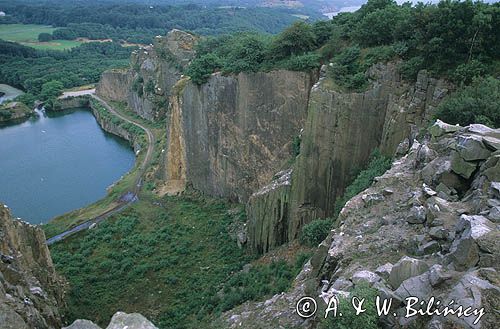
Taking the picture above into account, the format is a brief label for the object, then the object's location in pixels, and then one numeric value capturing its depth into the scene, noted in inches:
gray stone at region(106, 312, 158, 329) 409.4
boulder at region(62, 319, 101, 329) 469.1
